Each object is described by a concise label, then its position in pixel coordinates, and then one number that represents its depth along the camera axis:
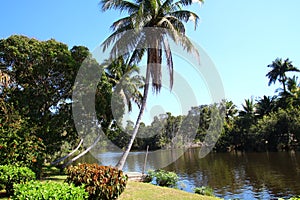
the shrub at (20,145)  10.77
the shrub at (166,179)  14.25
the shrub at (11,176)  8.01
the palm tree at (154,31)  13.80
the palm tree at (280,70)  40.30
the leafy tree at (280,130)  34.34
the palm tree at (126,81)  21.98
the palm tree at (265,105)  42.19
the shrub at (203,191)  12.29
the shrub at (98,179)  7.47
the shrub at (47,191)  4.90
